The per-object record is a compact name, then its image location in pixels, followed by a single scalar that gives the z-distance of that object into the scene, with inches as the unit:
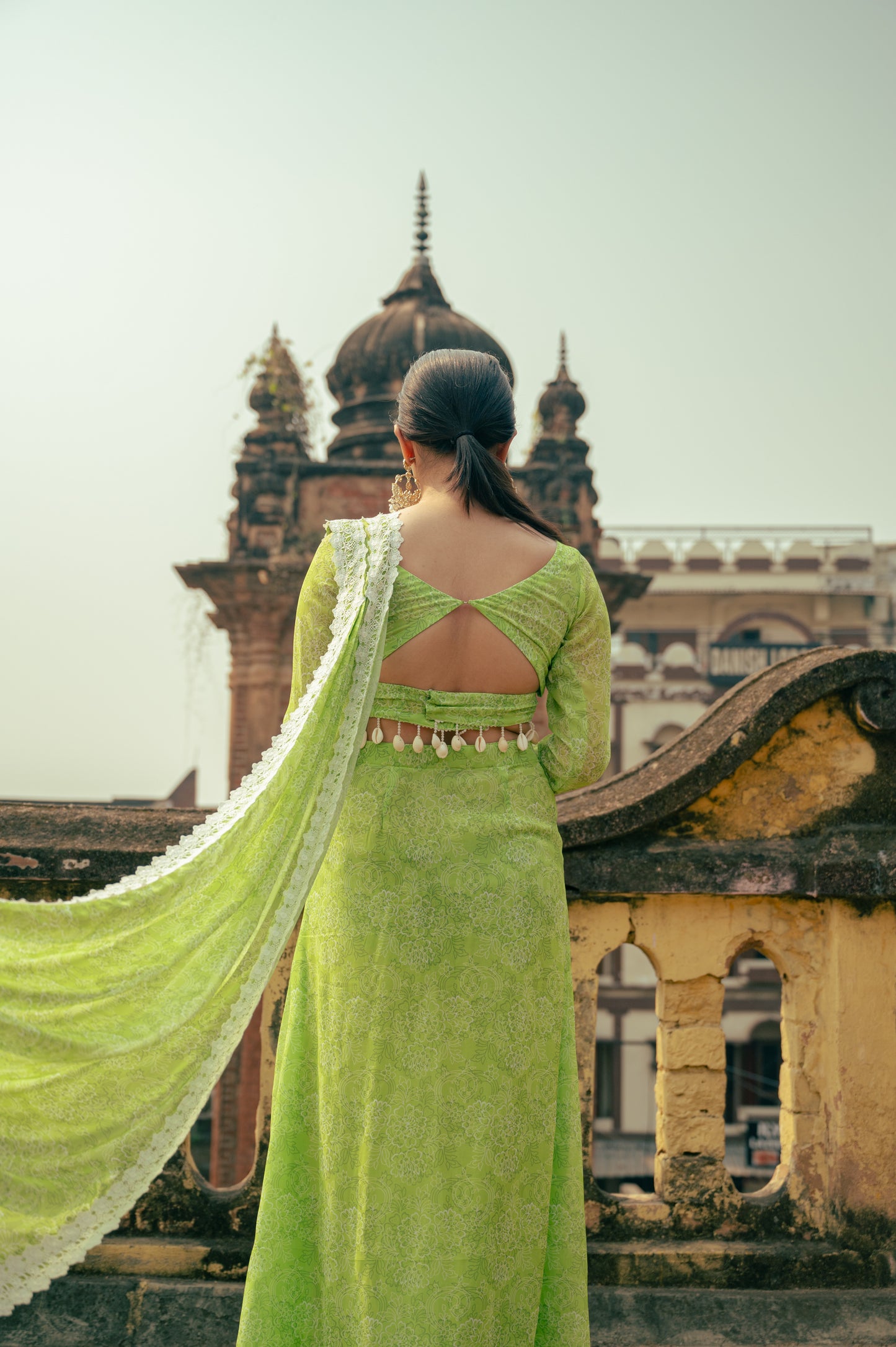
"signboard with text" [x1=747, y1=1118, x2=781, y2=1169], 753.0
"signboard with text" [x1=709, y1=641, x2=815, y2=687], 1378.0
